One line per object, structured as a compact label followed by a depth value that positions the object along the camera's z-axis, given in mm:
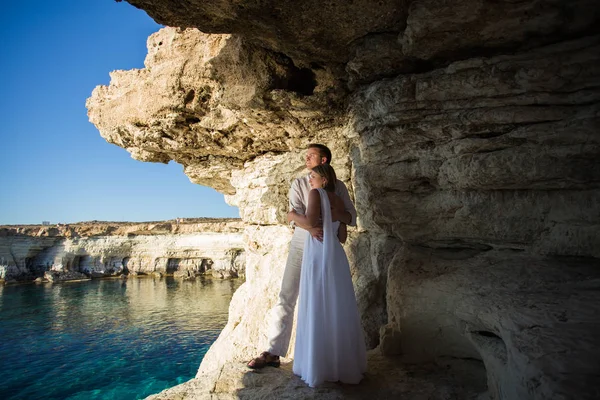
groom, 3158
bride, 2647
